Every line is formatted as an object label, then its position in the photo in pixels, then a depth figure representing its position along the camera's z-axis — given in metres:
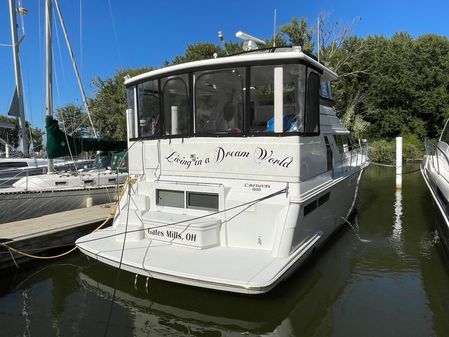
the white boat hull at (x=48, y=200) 9.66
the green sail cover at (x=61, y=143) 10.38
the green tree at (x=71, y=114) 20.62
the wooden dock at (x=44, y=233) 6.82
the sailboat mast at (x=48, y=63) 11.95
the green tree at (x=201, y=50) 35.22
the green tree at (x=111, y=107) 33.88
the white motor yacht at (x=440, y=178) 6.91
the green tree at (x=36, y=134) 47.40
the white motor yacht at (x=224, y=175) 5.26
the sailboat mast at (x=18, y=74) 14.76
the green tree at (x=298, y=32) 31.64
